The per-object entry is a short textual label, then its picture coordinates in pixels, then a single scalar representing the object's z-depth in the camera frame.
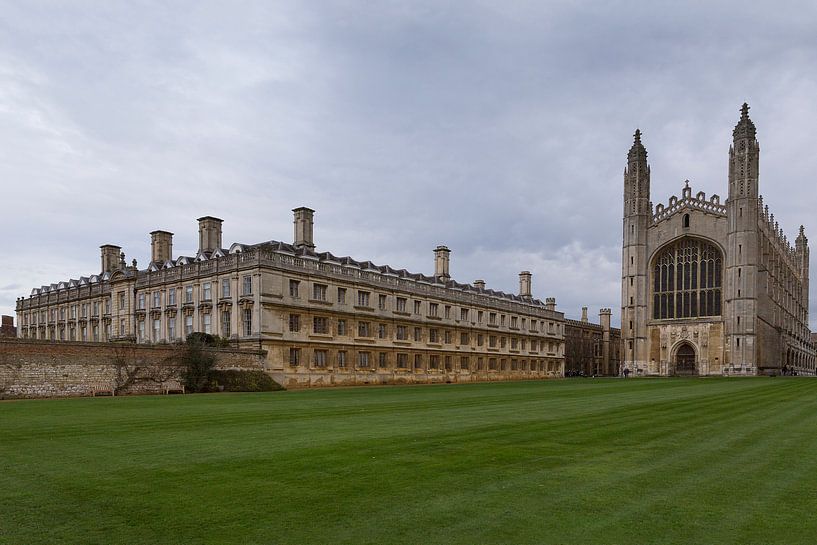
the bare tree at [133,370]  32.66
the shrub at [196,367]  35.81
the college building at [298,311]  43.41
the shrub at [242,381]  37.45
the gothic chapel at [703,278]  73.69
